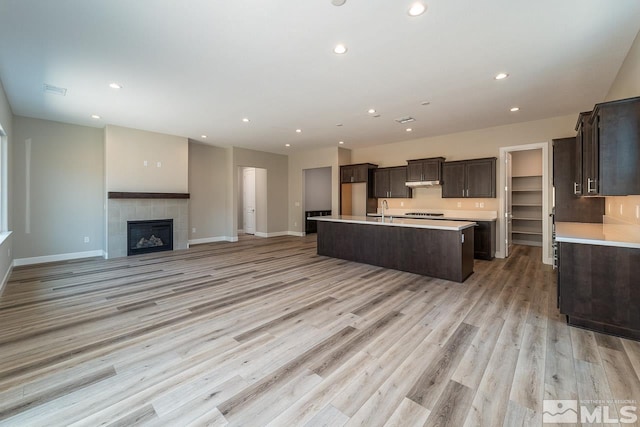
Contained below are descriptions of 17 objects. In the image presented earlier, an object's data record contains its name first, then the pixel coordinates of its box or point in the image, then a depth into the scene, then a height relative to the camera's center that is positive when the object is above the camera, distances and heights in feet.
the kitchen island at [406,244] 13.52 -1.83
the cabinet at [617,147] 7.73 +1.89
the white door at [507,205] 19.36 +0.49
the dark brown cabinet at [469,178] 19.10 +2.46
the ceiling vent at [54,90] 12.58 +5.88
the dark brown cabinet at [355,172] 25.26 +3.82
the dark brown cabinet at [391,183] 23.50 +2.63
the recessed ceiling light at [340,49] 9.29 +5.71
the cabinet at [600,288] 7.71 -2.30
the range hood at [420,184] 21.44 +2.29
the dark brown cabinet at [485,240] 18.30 -1.93
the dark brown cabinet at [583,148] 9.59 +2.43
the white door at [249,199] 32.53 +1.65
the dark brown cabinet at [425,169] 21.19 +3.43
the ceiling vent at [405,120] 17.35 +6.03
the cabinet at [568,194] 13.96 +0.93
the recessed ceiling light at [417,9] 7.33 +5.61
